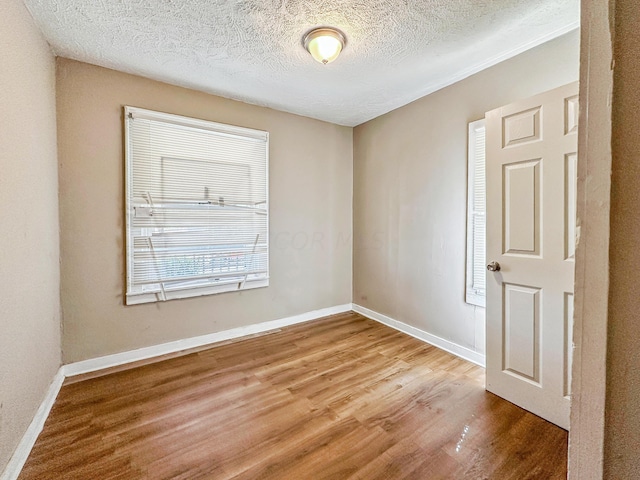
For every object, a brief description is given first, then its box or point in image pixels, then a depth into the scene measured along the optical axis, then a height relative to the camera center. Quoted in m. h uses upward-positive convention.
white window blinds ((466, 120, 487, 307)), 2.46 +0.14
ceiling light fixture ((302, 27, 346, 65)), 1.91 +1.36
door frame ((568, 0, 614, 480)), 0.55 +0.00
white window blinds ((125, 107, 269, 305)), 2.51 +0.28
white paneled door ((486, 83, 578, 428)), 1.69 -0.10
